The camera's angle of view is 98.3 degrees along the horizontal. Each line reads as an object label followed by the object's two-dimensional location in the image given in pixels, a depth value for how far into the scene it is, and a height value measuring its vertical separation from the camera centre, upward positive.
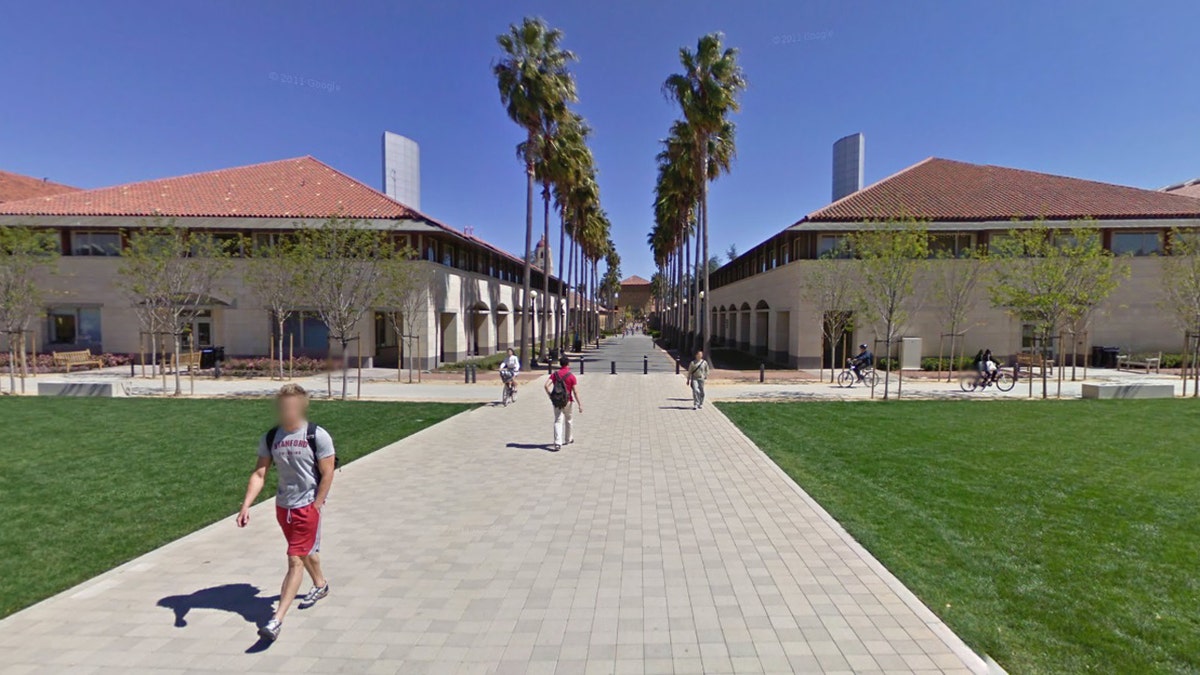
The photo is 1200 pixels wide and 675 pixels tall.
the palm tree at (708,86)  22.92 +11.02
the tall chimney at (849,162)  57.50 +19.11
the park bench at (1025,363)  25.14 -1.59
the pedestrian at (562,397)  9.50 -1.24
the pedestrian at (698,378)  14.42 -1.37
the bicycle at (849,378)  20.70 -1.97
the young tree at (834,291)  22.42 +1.73
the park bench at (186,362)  24.94 -1.67
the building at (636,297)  140.25 +8.85
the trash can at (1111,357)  26.33 -1.33
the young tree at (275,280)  20.38 +1.99
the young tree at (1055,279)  15.40 +1.56
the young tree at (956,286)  22.02 +1.98
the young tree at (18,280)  16.56 +1.57
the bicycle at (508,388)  14.91 -1.72
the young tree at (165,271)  16.09 +1.84
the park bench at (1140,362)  24.14 -1.51
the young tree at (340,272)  15.92 +1.82
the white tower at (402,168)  48.72 +15.54
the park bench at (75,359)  23.34 -1.44
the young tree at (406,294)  18.33 +1.39
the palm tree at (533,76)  23.30 +11.56
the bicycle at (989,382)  18.66 -1.90
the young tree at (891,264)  15.59 +2.03
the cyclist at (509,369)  14.86 -1.14
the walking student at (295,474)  3.72 -1.06
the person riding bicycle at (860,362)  20.55 -1.28
